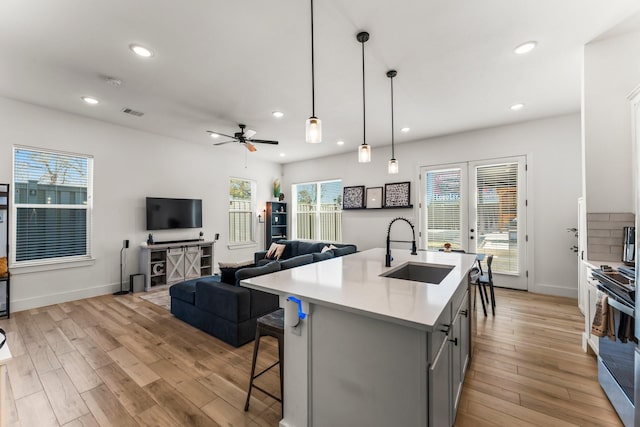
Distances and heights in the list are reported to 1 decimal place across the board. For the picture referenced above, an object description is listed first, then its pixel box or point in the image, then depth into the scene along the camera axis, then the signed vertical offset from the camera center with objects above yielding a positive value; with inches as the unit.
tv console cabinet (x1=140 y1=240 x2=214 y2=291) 192.8 -35.4
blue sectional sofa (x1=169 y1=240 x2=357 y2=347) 113.3 -40.3
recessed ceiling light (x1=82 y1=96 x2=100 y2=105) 146.1 +62.2
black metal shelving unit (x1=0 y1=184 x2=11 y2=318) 141.7 -17.8
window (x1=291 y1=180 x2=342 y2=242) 278.7 +3.0
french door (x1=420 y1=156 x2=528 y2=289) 186.7 +1.7
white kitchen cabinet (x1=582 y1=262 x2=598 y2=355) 93.5 -34.1
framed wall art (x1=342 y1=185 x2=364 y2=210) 255.6 +15.7
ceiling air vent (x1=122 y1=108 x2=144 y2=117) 161.7 +61.9
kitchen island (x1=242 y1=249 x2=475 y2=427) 48.1 -27.5
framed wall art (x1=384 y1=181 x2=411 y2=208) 228.5 +16.4
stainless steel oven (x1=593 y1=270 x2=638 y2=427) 63.5 -34.3
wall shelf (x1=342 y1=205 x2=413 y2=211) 226.8 +5.0
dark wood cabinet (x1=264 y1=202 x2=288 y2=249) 290.7 -9.3
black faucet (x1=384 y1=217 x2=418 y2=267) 91.4 -15.1
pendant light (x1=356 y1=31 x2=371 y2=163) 107.7 +24.1
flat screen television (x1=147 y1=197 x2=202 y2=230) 202.2 +0.7
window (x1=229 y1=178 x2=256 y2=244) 266.4 +3.9
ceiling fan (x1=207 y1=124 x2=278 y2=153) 174.7 +51.0
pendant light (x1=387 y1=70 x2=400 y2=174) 126.1 +23.1
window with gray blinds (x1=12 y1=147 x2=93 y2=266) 155.0 +5.0
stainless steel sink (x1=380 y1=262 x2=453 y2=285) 92.8 -20.7
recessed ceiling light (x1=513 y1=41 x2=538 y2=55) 100.4 +62.3
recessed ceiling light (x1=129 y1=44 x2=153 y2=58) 101.7 +62.4
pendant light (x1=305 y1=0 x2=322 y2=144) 79.8 +24.9
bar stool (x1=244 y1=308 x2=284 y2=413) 71.2 -31.5
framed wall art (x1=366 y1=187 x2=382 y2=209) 244.7 +14.3
